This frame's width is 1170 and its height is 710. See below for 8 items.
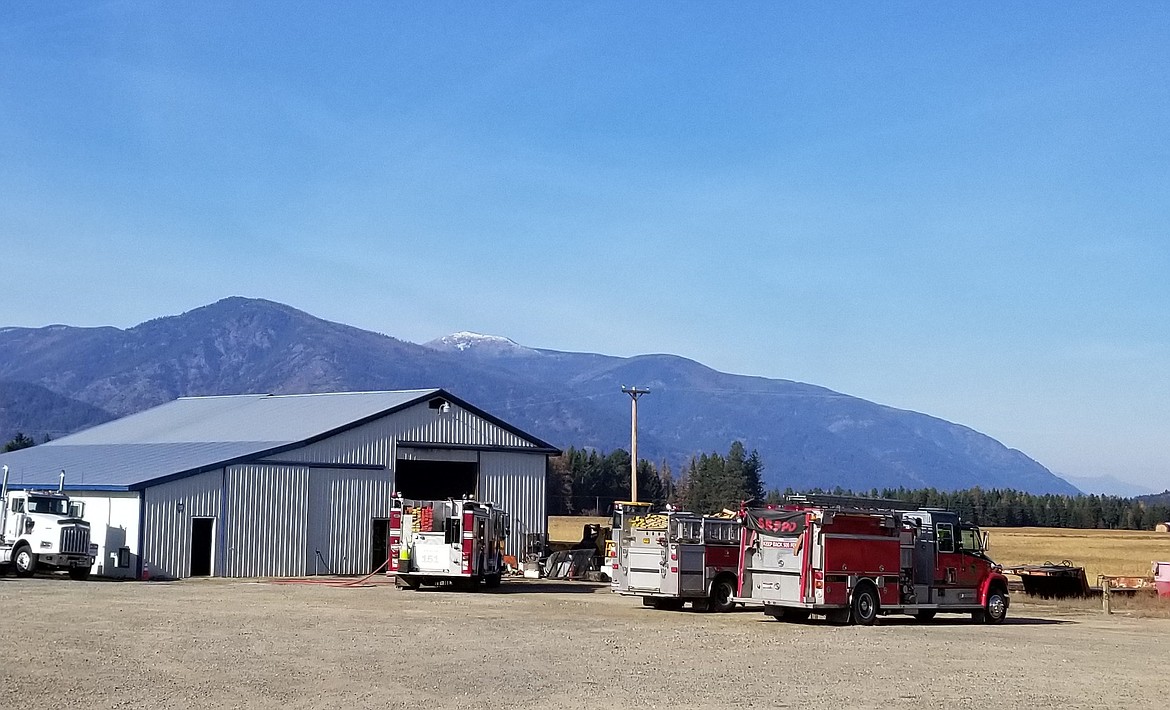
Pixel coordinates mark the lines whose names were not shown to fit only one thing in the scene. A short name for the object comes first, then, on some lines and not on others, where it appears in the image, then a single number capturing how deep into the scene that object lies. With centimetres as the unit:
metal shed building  4422
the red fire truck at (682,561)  3194
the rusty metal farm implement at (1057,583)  3972
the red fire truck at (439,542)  3903
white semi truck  4222
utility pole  6494
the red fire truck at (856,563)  2839
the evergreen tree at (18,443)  12046
